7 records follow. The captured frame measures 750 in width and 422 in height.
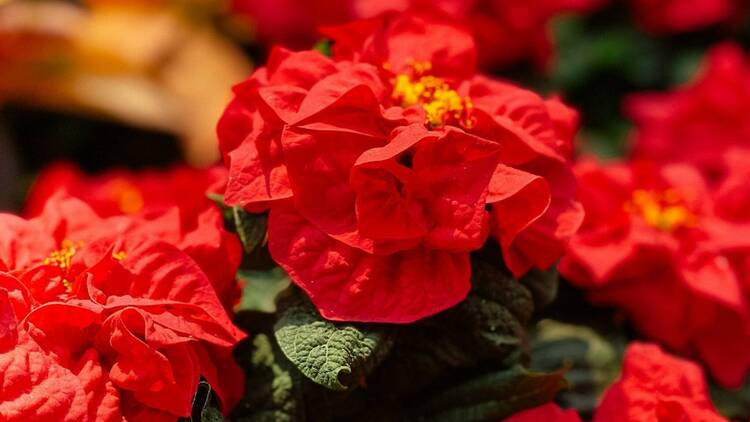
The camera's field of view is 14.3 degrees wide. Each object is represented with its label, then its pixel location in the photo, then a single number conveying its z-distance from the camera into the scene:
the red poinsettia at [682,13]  1.34
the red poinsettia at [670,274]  0.95
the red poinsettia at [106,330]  0.83
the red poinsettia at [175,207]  0.88
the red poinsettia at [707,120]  1.10
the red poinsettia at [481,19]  1.18
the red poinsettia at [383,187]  0.85
